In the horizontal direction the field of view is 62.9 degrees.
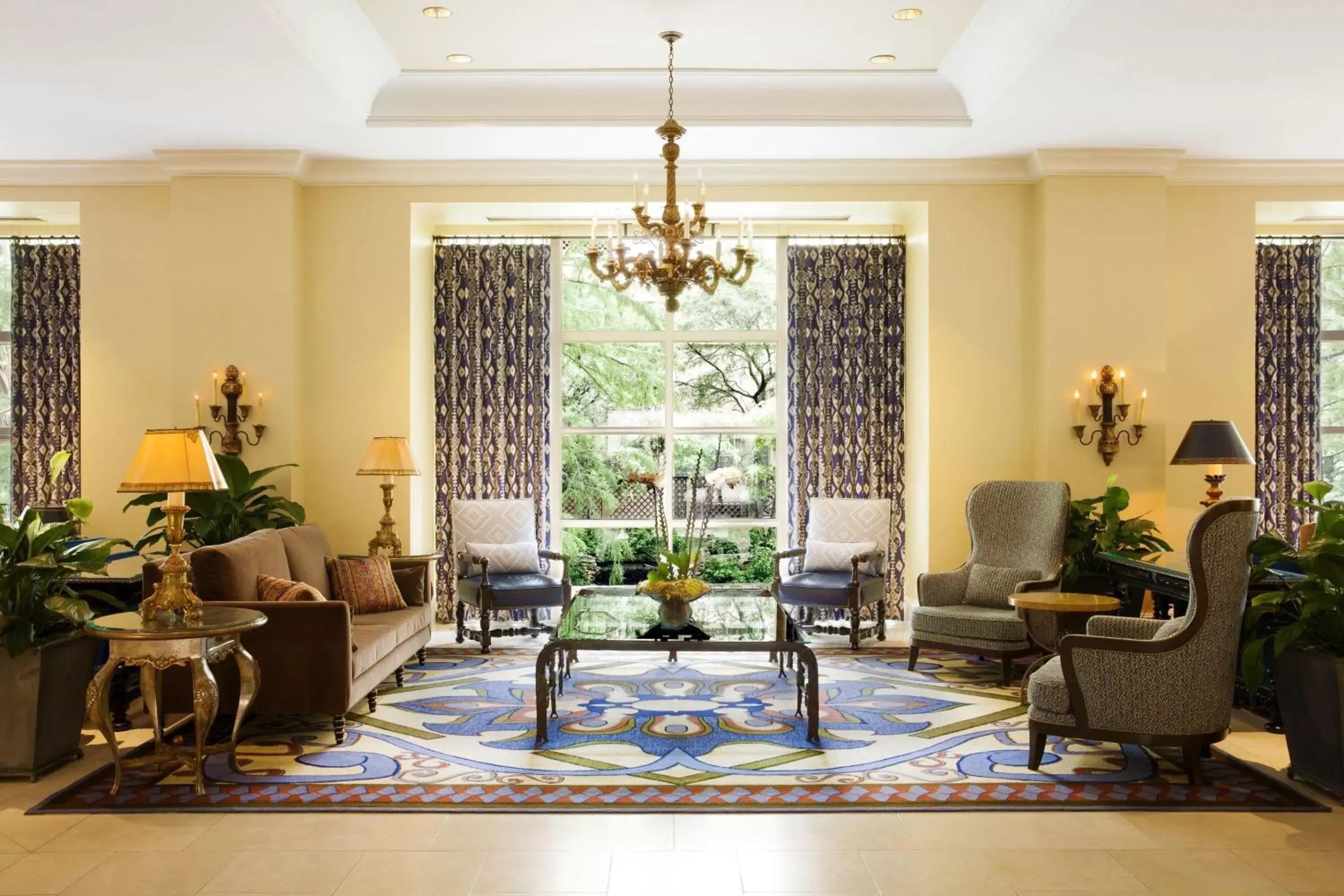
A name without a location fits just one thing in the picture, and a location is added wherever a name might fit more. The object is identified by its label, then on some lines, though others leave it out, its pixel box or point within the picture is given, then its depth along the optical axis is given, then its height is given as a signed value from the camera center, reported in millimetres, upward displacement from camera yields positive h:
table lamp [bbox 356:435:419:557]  7051 -128
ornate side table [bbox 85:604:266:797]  4145 -817
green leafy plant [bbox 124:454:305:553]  6871 -414
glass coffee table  5039 -905
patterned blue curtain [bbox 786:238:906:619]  8359 +573
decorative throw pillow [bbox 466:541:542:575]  7641 -765
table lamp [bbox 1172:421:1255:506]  6949 +2
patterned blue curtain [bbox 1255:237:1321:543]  8203 +640
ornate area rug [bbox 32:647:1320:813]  4219 -1352
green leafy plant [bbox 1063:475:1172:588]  6680 -561
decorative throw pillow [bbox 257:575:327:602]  5012 -660
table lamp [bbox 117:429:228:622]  4273 -129
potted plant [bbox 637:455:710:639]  5379 -705
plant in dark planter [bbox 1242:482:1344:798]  4203 -808
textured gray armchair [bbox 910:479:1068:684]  6188 -764
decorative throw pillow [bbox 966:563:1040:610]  6512 -829
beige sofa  4832 -909
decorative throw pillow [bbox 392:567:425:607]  6512 -815
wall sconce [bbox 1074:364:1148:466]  7332 +220
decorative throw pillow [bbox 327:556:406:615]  6125 -779
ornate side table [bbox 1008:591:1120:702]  5328 -785
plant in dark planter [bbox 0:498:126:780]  4359 -787
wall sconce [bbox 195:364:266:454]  7344 +239
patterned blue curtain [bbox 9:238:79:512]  8266 +661
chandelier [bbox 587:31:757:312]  5223 +897
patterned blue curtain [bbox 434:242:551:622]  8320 +519
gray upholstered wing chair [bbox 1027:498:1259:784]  4270 -887
